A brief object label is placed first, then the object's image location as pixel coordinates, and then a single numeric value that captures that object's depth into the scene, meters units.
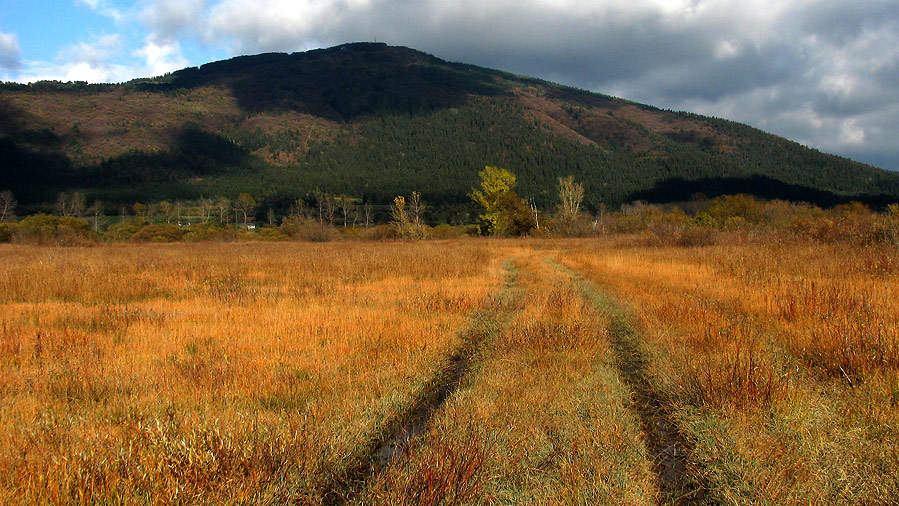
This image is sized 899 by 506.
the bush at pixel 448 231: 64.55
